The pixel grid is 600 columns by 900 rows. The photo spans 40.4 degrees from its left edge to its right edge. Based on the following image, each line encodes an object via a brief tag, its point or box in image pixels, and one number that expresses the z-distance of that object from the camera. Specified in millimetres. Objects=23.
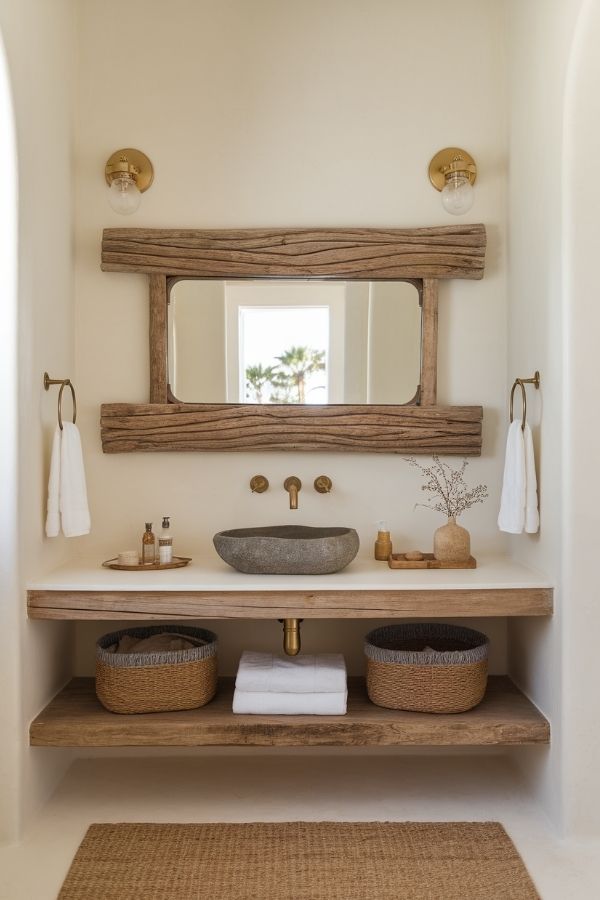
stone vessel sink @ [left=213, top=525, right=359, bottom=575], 2457
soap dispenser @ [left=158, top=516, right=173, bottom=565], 2678
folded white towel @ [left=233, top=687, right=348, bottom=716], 2445
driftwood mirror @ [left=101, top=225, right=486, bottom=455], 2834
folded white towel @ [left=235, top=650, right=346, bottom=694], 2467
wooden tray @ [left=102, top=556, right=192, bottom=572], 2633
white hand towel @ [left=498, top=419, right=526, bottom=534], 2506
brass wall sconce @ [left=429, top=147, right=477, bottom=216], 2766
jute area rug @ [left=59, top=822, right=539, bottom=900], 2078
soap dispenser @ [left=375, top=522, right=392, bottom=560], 2795
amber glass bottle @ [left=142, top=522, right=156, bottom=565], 2715
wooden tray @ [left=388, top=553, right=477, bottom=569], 2652
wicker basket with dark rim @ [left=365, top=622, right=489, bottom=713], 2465
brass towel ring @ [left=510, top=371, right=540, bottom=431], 2559
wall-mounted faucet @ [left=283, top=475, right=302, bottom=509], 2779
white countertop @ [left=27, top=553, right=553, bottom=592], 2398
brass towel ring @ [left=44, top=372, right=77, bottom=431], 2535
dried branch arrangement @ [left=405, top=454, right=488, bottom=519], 2900
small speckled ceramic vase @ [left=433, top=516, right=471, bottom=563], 2664
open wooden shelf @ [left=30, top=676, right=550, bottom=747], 2393
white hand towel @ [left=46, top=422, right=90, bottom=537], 2484
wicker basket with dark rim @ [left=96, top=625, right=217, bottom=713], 2467
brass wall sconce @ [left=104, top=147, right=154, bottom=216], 2773
